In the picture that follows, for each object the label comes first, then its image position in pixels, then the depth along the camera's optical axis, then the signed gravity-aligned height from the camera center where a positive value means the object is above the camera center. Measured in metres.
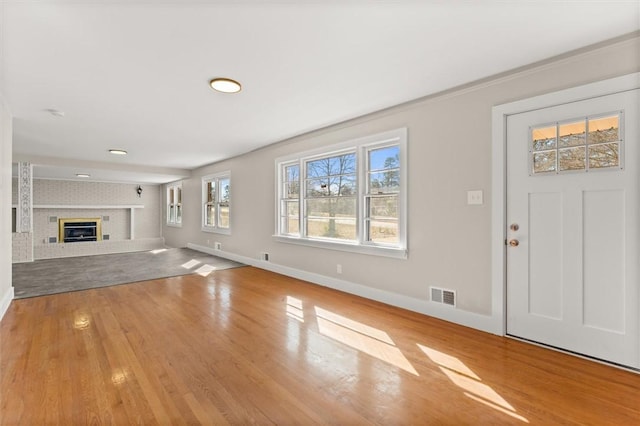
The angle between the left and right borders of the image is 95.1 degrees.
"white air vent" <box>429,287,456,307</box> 2.94 -0.86
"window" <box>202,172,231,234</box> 6.96 +0.24
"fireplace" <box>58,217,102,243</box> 9.66 -0.60
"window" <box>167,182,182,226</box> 9.73 +0.27
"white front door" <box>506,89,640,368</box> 2.06 -0.11
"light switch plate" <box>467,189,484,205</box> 2.76 +0.14
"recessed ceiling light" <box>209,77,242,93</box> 2.69 +1.21
